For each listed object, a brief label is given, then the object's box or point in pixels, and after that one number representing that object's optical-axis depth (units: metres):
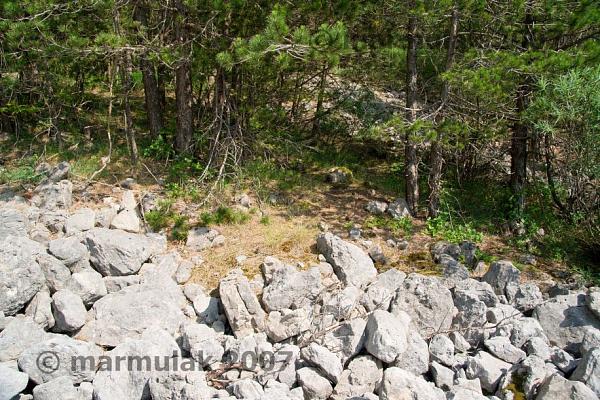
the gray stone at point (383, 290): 5.82
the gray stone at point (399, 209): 7.59
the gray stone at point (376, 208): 7.69
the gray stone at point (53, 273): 5.63
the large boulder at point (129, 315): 5.38
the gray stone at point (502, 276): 6.19
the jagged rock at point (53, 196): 6.90
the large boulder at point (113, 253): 6.01
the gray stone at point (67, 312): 5.30
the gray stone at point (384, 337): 5.00
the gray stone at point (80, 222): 6.43
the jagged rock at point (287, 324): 5.41
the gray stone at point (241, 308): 5.54
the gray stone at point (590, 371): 4.75
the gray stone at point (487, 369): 5.04
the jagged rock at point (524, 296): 6.01
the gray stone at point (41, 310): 5.30
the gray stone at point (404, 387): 4.61
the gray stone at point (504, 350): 5.26
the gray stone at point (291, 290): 5.77
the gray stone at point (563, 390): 4.55
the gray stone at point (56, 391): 4.49
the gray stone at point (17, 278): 5.31
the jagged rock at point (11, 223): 6.08
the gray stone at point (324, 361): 4.94
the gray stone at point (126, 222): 6.65
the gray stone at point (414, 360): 5.10
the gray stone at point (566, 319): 5.59
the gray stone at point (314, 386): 4.85
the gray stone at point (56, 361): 4.71
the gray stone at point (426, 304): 5.66
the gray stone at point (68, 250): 5.86
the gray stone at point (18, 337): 4.90
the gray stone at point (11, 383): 4.48
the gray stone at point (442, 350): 5.26
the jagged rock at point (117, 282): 5.90
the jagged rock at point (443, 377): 5.03
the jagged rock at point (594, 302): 5.57
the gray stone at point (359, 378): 4.86
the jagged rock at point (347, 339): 5.15
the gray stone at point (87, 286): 5.64
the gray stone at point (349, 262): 6.19
